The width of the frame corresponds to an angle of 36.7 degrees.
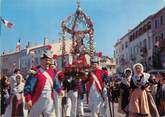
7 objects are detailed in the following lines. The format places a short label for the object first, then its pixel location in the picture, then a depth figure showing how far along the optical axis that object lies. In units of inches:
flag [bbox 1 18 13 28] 425.5
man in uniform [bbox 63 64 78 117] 315.5
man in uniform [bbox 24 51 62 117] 177.5
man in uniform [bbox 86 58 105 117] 266.1
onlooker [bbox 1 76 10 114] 264.1
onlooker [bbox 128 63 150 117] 217.6
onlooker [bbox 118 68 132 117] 243.1
